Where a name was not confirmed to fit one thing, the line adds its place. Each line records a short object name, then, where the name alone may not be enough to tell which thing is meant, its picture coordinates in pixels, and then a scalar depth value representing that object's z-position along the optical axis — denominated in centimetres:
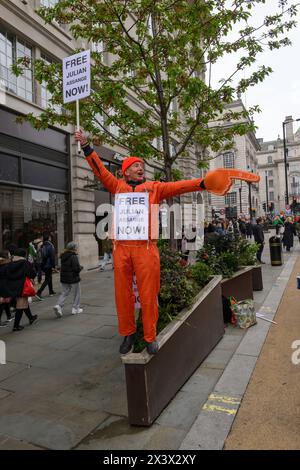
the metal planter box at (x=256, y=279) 981
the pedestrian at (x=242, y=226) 2239
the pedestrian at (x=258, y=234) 1501
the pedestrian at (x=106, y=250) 1530
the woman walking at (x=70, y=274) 828
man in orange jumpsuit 352
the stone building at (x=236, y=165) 6031
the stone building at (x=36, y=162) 1170
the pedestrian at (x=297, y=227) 2157
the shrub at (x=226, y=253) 727
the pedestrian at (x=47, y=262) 1021
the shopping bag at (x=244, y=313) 653
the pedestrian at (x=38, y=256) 1193
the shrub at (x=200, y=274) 598
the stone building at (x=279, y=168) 10219
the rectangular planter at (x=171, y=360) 337
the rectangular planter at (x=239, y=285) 708
